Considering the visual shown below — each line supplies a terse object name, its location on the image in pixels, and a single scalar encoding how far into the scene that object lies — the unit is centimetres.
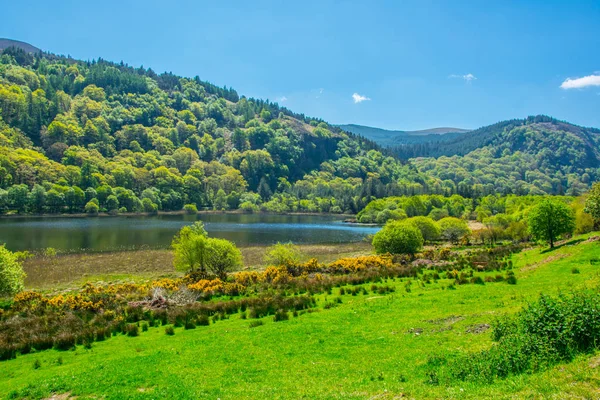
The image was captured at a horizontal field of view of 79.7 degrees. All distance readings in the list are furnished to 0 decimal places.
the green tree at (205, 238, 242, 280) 4338
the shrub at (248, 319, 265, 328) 2248
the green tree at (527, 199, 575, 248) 4484
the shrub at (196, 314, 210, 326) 2469
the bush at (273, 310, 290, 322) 2373
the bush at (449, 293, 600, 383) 1064
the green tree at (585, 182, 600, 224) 4353
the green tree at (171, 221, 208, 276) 4338
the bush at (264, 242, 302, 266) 4553
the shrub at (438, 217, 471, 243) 8038
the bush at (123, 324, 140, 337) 2322
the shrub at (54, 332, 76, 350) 2156
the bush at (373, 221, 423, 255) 5522
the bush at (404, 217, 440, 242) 8000
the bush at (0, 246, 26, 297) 3195
